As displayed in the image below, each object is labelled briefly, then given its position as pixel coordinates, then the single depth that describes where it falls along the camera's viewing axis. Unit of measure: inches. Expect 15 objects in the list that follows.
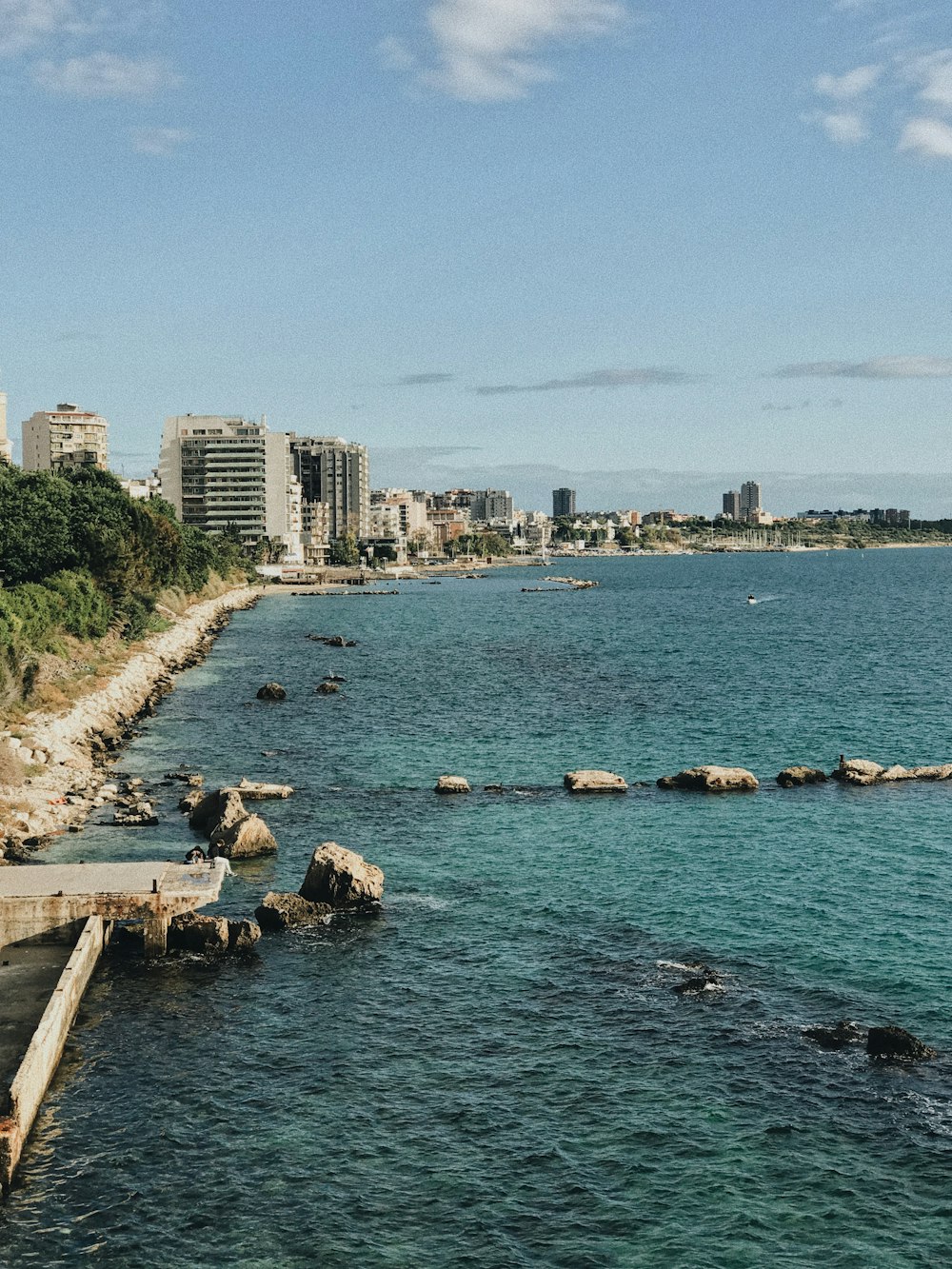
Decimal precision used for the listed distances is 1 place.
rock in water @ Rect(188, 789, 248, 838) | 1955.0
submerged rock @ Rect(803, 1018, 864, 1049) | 1264.8
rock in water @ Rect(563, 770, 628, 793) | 2423.7
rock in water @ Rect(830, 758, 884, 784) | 2506.2
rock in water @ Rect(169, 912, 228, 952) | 1526.8
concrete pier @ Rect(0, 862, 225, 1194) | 1210.0
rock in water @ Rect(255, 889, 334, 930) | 1612.9
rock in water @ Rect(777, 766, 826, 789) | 2479.1
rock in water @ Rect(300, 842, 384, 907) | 1665.8
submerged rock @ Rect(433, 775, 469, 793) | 2395.4
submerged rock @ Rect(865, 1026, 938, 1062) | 1233.4
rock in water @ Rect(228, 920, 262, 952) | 1533.0
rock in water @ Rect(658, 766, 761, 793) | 2436.0
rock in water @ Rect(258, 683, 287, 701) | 3688.5
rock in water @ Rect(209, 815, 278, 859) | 1909.4
